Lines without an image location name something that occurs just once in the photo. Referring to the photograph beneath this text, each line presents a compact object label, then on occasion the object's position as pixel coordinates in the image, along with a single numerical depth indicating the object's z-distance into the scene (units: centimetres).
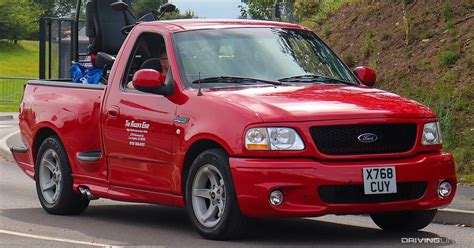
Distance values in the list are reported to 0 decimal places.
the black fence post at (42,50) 2130
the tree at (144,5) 10935
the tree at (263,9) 3328
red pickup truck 973
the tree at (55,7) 13462
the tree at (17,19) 11125
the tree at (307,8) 2689
